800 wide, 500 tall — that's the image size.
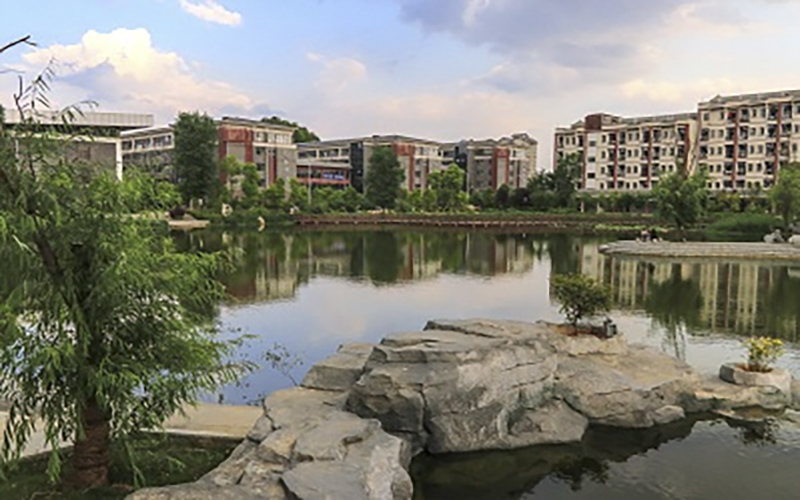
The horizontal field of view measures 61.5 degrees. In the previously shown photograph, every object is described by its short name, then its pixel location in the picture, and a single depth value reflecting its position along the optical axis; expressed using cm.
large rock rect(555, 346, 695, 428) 882
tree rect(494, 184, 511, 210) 6762
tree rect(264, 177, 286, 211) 5558
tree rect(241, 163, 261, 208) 5541
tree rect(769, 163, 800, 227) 3781
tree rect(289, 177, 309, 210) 5859
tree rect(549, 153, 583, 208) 6309
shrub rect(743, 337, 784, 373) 985
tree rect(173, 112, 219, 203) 5347
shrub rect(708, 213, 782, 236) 4075
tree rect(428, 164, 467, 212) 6362
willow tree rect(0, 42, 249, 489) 505
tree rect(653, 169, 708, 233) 3703
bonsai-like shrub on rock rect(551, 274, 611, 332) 1164
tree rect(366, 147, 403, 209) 6406
